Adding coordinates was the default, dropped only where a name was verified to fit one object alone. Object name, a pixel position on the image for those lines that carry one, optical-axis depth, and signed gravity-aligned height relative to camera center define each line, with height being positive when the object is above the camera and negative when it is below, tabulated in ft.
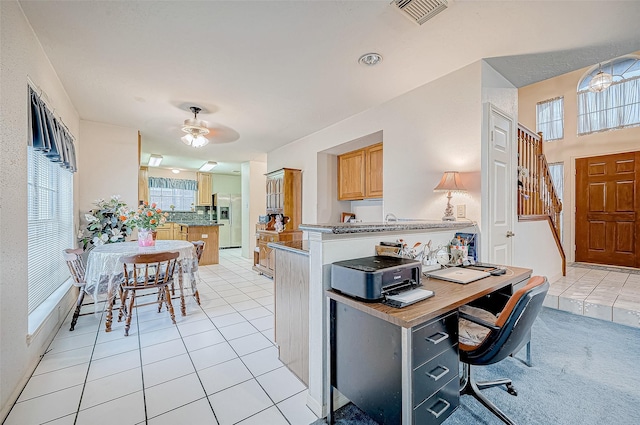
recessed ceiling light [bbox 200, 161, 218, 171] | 24.31 +4.41
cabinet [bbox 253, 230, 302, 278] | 15.96 -2.03
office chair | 4.32 -2.06
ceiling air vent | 6.03 +4.75
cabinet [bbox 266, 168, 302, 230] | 16.93 +1.11
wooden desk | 3.78 -2.30
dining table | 8.94 -2.03
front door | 14.30 +0.10
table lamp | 8.45 +0.80
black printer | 4.25 -1.11
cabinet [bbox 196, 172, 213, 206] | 29.17 +2.58
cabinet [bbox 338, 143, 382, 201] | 13.89 +2.12
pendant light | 11.83 +5.80
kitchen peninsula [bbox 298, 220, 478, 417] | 5.04 -1.01
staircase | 10.75 +1.05
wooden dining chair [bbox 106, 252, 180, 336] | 8.68 -2.48
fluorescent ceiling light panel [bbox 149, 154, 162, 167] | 21.19 +4.37
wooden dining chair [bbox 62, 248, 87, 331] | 8.93 -2.07
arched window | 14.40 +6.30
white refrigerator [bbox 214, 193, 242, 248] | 29.63 -0.58
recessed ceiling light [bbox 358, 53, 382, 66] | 8.10 +4.76
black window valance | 6.86 +2.23
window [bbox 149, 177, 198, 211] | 27.20 +2.03
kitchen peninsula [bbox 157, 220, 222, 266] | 20.07 -1.91
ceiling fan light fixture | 11.86 +3.71
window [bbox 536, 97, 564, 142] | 16.93 +6.09
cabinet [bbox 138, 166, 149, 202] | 20.33 +2.36
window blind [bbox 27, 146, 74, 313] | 7.91 -0.42
